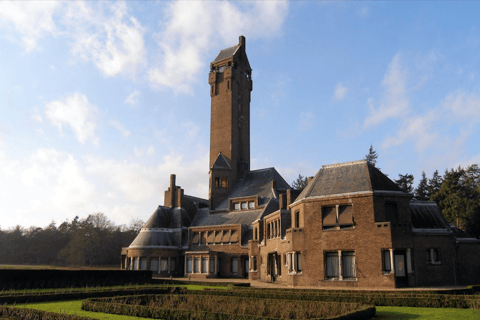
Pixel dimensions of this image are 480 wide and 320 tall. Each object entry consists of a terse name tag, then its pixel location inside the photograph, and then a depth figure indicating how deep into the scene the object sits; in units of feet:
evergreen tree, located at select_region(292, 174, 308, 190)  373.18
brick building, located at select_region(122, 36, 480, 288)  109.40
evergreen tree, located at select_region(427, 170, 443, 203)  262.67
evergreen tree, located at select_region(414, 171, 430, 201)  269.93
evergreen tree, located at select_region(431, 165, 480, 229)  192.75
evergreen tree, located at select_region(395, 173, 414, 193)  267.02
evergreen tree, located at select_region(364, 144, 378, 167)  286.97
